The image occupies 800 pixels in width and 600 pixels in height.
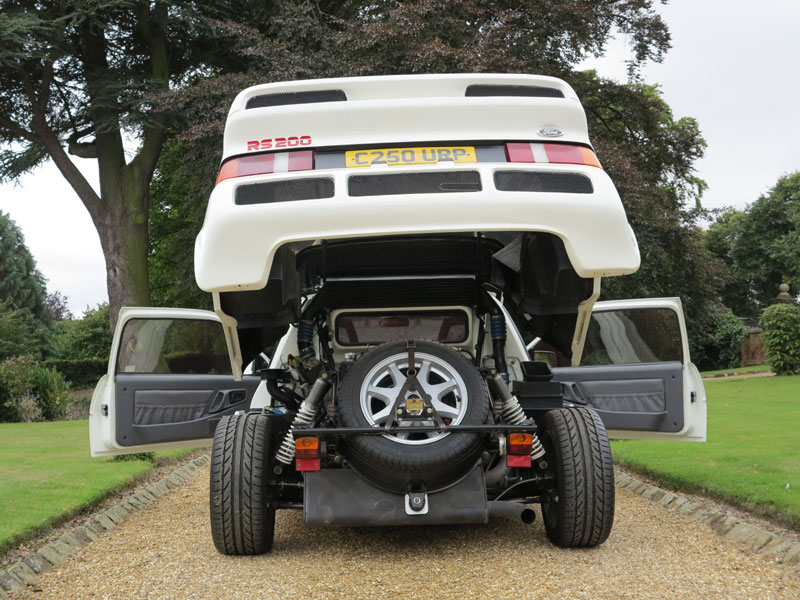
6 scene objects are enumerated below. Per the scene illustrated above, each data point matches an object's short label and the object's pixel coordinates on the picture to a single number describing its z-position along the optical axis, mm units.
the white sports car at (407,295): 4426
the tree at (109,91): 17656
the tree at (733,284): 47188
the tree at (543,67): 14109
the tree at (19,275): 44469
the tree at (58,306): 50444
